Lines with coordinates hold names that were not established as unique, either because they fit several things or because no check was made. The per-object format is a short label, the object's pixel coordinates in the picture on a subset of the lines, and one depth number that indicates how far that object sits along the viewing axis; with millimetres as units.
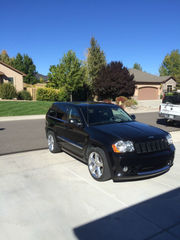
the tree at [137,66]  115938
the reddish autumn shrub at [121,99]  27031
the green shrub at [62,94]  29216
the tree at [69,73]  30766
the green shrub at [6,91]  25891
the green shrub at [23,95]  28656
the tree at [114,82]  30297
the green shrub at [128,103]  26609
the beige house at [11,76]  31016
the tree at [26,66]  63000
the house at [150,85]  39497
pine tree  42091
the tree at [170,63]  86000
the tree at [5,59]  59781
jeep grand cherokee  4238
